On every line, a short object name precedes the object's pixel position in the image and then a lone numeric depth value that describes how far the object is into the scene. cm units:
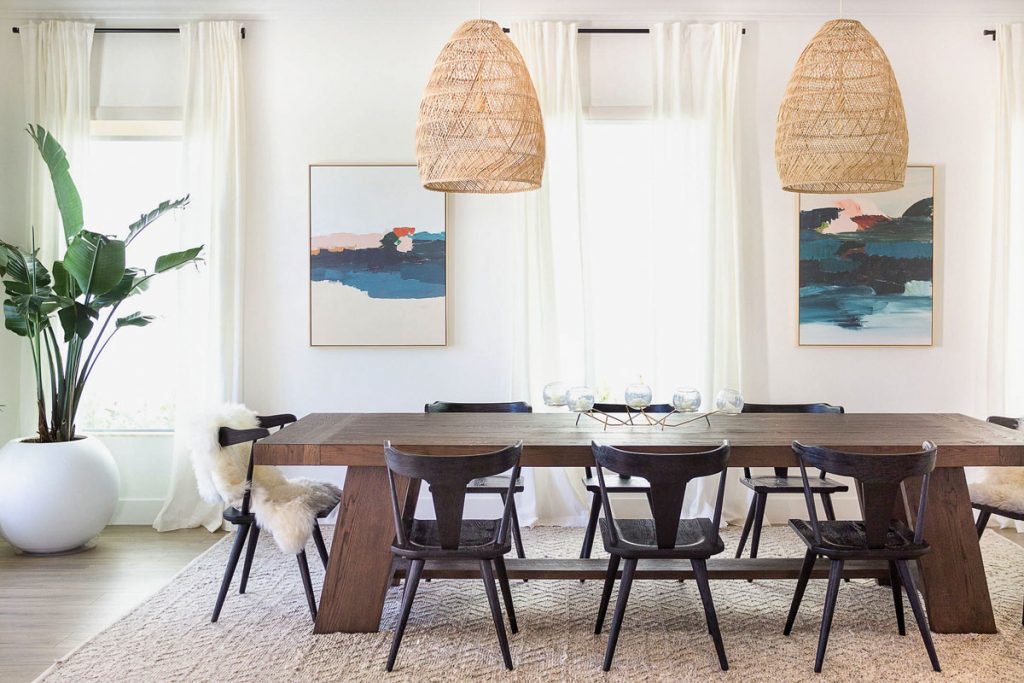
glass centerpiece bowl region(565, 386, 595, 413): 393
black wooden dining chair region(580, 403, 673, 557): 376
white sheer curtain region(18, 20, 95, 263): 505
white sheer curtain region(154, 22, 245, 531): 507
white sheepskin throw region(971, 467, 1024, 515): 362
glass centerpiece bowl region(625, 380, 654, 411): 384
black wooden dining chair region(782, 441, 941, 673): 292
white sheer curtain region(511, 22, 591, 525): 507
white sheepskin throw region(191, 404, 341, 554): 342
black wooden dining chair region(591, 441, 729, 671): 291
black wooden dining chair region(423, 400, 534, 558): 388
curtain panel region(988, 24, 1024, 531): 503
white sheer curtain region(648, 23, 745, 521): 507
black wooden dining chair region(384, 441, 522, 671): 291
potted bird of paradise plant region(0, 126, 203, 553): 438
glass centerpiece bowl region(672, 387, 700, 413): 378
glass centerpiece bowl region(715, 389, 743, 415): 387
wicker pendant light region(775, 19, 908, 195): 325
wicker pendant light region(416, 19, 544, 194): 310
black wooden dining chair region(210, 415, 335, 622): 351
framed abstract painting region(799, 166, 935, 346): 514
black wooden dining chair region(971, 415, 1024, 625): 359
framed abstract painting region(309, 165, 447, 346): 516
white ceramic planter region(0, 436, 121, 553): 436
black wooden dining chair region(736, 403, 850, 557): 392
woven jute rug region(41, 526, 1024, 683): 301
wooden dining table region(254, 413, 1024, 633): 324
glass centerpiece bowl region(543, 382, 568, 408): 399
